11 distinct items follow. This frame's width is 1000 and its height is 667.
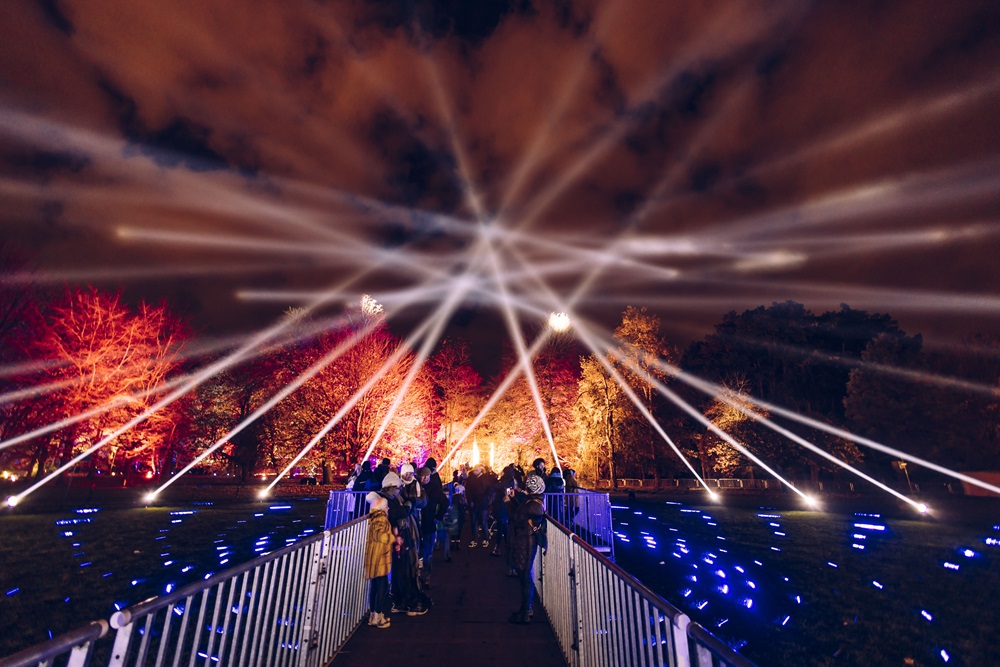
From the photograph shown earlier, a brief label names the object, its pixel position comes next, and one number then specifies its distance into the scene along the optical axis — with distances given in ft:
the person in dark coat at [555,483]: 41.98
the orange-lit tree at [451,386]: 154.71
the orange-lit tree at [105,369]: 74.59
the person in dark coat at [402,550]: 24.11
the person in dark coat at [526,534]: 23.67
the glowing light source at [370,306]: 120.57
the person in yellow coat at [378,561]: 22.80
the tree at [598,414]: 134.72
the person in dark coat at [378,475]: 25.58
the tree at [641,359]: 134.82
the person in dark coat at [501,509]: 40.27
